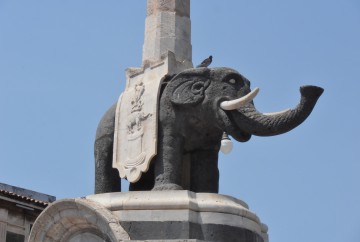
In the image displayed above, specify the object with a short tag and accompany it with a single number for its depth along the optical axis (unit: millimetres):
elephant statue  12812
